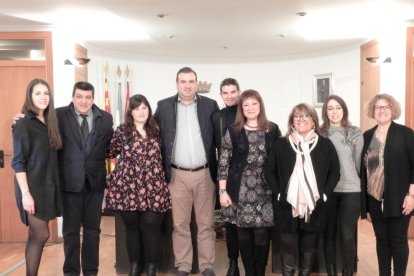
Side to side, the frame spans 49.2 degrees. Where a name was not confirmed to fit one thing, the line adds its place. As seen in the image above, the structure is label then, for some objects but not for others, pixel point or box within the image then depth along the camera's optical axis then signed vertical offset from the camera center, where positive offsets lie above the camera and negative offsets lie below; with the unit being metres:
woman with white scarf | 2.93 -0.43
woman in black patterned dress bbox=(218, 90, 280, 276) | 3.05 -0.44
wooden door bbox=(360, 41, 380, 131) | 5.79 +0.47
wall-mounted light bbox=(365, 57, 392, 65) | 5.36 +0.65
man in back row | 3.35 -0.05
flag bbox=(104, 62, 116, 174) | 6.01 +0.21
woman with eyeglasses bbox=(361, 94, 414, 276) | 2.97 -0.45
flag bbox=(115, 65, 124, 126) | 7.30 +0.14
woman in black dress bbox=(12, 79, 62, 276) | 2.88 -0.30
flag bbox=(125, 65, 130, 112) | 7.53 +0.46
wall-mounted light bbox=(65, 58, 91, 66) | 5.23 +0.66
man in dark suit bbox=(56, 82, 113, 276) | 3.13 -0.37
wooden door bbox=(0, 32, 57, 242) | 4.89 +0.14
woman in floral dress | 3.19 -0.44
